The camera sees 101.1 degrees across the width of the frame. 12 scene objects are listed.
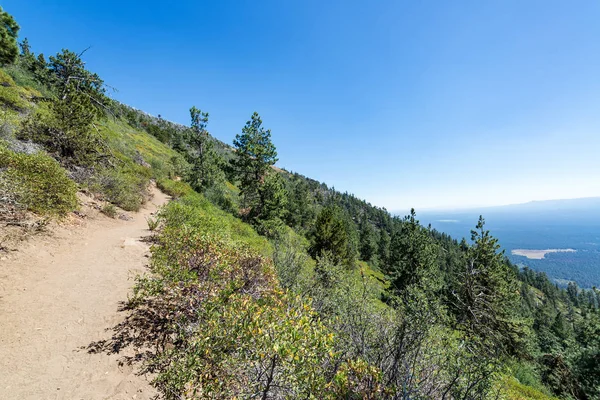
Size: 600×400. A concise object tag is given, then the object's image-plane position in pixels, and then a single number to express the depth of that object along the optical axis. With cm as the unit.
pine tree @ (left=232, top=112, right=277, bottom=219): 2666
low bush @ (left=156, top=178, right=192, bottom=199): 2369
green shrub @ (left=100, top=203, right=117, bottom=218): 1421
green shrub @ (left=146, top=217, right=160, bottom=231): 1303
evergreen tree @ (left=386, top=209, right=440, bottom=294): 2502
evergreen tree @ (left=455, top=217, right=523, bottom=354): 1831
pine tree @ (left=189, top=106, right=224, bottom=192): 3039
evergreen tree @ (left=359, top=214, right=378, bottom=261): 8394
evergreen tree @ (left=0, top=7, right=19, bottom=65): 1721
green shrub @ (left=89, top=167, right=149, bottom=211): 1533
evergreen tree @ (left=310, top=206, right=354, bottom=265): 3128
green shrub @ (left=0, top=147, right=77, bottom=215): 848
